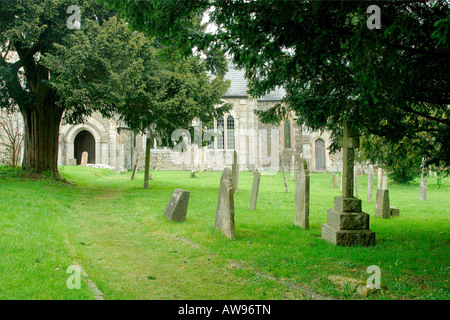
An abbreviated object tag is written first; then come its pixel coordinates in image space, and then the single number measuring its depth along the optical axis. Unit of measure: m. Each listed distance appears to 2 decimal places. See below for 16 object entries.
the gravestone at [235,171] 15.60
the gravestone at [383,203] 10.35
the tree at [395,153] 7.86
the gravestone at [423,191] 15.88
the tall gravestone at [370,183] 14.07
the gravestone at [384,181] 12.35
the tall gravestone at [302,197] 8.27
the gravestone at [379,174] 14.92
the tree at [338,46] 4.52
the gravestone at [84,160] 26.87
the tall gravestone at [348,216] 6.70
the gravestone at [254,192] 11.13
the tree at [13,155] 17.94
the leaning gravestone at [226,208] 7.18
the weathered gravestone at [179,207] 8.82
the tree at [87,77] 12.71
